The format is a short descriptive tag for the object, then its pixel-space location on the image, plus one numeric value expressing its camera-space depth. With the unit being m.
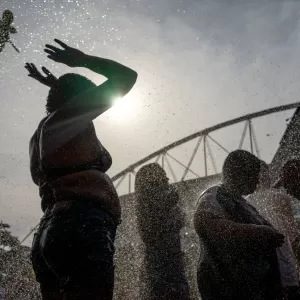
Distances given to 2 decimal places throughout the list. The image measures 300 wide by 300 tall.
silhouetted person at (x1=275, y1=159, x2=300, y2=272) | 3.22
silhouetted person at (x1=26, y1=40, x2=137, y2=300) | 1.39
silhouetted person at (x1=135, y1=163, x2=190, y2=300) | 3.28
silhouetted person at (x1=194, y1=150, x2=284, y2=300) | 2.04
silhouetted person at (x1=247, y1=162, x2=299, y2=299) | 2.32
